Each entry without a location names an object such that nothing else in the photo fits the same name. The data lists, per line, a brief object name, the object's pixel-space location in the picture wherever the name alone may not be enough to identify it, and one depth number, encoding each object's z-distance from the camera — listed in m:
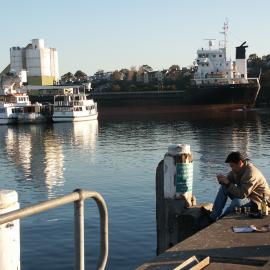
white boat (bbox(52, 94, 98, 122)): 70.56
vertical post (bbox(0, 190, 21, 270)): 3.51
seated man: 8.70
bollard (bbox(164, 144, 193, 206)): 9.40
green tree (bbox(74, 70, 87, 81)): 175.76
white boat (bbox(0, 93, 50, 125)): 71.25
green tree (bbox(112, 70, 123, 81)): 156.38
